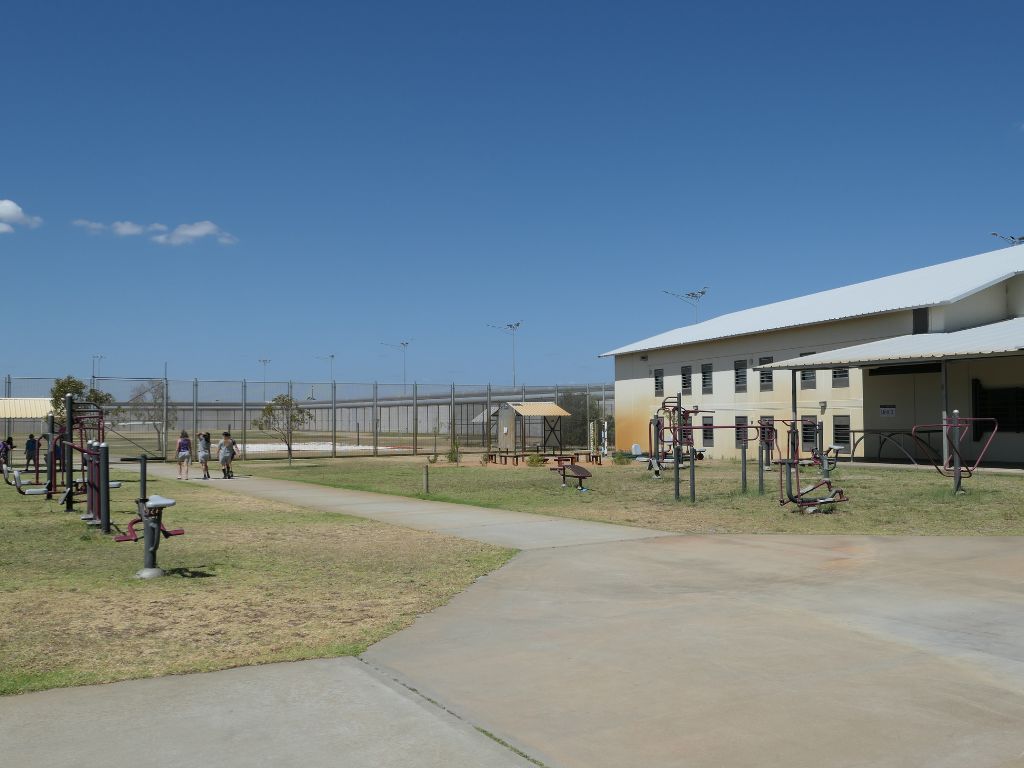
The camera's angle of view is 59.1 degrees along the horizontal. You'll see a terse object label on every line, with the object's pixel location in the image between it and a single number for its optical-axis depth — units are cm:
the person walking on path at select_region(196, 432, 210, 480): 2867
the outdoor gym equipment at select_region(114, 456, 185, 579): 982
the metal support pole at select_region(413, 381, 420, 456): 4535
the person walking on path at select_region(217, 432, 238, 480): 2792
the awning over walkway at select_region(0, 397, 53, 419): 3548
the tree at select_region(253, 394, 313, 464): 3888
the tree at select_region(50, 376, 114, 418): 3391
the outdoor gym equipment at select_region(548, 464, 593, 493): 2186
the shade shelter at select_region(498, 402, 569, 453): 4334
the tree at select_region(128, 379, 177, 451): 4005
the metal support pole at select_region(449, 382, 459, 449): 4653
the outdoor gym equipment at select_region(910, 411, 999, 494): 1809
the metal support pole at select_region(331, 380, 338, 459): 4390
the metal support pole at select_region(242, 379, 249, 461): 4169
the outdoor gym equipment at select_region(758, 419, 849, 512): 1634
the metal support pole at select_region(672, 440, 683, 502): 1903
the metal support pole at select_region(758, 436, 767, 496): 1867
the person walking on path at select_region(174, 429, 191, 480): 2836
